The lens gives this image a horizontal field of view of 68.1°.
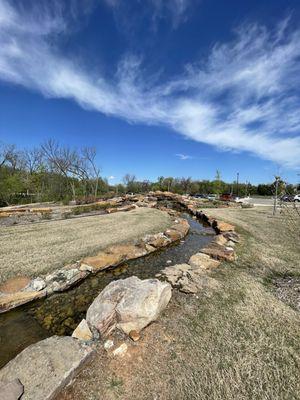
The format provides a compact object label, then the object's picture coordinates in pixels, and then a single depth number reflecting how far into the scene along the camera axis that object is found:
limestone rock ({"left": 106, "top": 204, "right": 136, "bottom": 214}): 14.31
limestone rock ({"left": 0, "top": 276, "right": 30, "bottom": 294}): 3.92
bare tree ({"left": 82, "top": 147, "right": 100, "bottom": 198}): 29.99
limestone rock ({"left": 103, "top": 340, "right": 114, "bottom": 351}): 2.60
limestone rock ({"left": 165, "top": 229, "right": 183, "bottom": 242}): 7.72
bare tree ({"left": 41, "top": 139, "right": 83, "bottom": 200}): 27.81
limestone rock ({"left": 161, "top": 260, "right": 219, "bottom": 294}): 3.96
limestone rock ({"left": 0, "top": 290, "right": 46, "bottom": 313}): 3.59
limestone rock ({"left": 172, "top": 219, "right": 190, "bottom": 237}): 8.56
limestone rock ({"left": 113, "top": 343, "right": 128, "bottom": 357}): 2.52
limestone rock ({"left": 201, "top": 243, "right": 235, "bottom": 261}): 5.40
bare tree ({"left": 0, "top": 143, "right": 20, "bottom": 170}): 28.24
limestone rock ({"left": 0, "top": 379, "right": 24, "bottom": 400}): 1.92
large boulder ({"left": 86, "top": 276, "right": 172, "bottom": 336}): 2.85
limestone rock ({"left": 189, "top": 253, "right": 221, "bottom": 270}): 4.87
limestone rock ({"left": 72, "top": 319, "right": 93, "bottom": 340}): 2.72
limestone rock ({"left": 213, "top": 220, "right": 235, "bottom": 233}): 8.68
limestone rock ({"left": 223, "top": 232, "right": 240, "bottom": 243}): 7.04
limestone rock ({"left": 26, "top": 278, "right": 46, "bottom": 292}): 4.05
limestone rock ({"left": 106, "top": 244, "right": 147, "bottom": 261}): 5.82
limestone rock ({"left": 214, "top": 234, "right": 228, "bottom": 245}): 6.66
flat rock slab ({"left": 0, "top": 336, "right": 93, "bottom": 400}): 2.02
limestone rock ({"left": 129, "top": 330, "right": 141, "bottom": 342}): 2.70
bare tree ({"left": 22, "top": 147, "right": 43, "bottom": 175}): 30.93
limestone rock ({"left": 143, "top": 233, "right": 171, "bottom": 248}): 6.84
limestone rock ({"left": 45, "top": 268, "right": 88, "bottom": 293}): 4.21
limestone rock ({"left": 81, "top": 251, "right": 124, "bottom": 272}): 5.06
